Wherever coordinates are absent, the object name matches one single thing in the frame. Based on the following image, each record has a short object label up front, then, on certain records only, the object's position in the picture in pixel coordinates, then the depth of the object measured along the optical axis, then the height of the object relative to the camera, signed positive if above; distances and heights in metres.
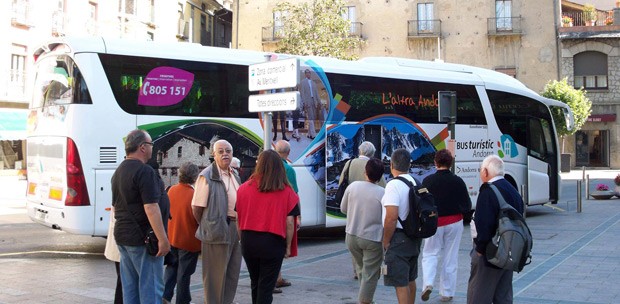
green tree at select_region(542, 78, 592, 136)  38.91 +4.23
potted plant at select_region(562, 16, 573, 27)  44.09 +9.85
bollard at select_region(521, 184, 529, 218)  16.14 -0.52
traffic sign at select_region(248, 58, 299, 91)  7.88 +1.20
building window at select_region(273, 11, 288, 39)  43.74 +9.86
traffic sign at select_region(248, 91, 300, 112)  7.82 +0.86
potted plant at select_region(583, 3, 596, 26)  44.56 +10.26
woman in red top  5.70 -0.41
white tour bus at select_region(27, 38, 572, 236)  10.35 +0.97
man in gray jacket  6.53 -0.45
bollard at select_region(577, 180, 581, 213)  17.50 -0.63
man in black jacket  5.62 -0.56
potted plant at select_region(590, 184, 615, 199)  22.39 -0.69
